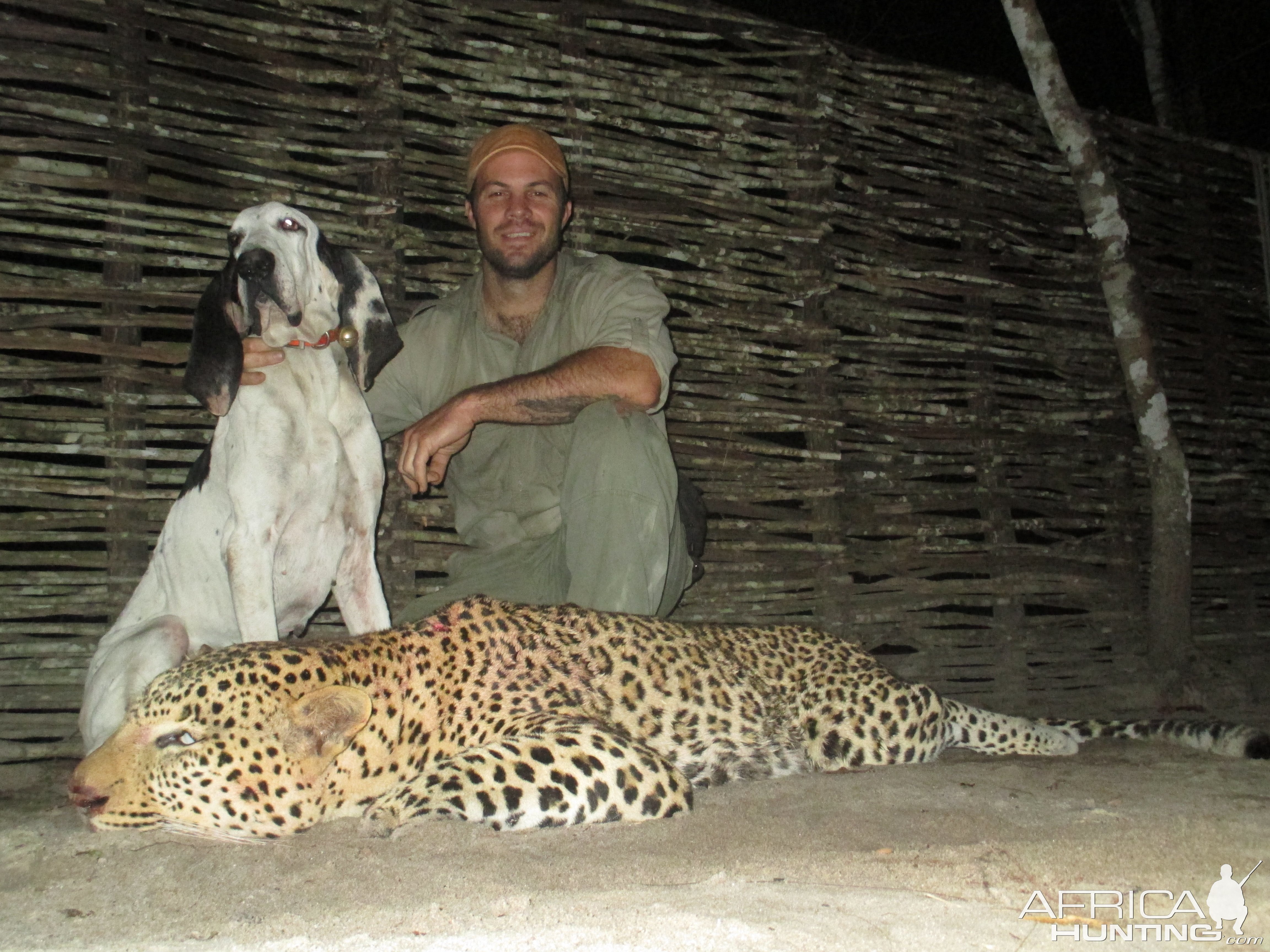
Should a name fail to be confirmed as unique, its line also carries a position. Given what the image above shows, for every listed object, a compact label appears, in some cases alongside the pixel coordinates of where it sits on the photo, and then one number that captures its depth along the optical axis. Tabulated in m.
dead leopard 2.03
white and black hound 2.80
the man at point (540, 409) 3.21
